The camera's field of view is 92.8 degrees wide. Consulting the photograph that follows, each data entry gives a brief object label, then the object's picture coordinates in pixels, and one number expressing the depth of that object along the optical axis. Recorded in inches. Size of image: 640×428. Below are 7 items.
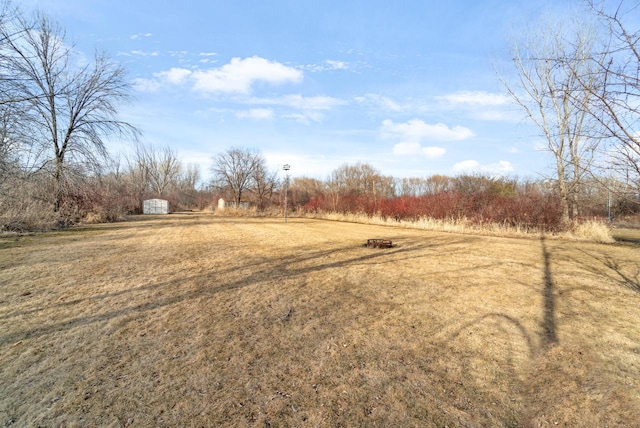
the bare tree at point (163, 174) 2454.8
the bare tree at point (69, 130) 568.7
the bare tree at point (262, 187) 1418.6
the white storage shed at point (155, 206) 1644.9
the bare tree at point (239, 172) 1539.1
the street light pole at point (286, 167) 1007.6
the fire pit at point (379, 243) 371.2
